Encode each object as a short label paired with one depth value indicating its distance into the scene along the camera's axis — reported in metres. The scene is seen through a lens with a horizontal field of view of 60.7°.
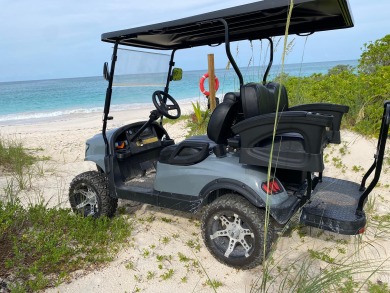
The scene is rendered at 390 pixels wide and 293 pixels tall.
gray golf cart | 2.38
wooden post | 6.86
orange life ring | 7.61
